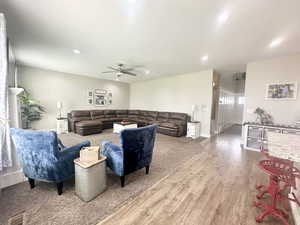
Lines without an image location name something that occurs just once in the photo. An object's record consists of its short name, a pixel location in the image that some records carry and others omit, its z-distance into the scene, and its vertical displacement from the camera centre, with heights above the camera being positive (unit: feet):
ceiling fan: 14.69 +5.01
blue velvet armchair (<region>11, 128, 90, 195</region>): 5.46 -2.34
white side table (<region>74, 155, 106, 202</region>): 5.52 -3.25
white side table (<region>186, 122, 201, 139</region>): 17.22 -2.94
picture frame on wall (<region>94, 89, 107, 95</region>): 23.48 +2.66
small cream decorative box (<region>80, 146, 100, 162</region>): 5.79 -2.23
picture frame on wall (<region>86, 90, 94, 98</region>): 22.54 +2.19
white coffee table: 17.81 -2.73
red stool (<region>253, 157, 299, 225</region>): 4.66 -2.49
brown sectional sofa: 17.45 -2.20
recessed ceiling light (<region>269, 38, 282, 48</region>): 9.16 +4.98
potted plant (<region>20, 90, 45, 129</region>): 15.75 -0.76
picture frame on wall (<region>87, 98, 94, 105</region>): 22.68 +0.80
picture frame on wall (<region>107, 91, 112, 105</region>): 25.26 +1.57
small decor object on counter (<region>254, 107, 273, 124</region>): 12.78 -0.73
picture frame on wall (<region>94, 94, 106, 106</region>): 23.51 +1.11
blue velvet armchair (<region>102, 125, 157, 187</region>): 6.39 -2.43
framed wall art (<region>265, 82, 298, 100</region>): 11.64 +1.82
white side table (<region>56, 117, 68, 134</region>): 17.78 -2.84
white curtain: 5.72 -0.07
